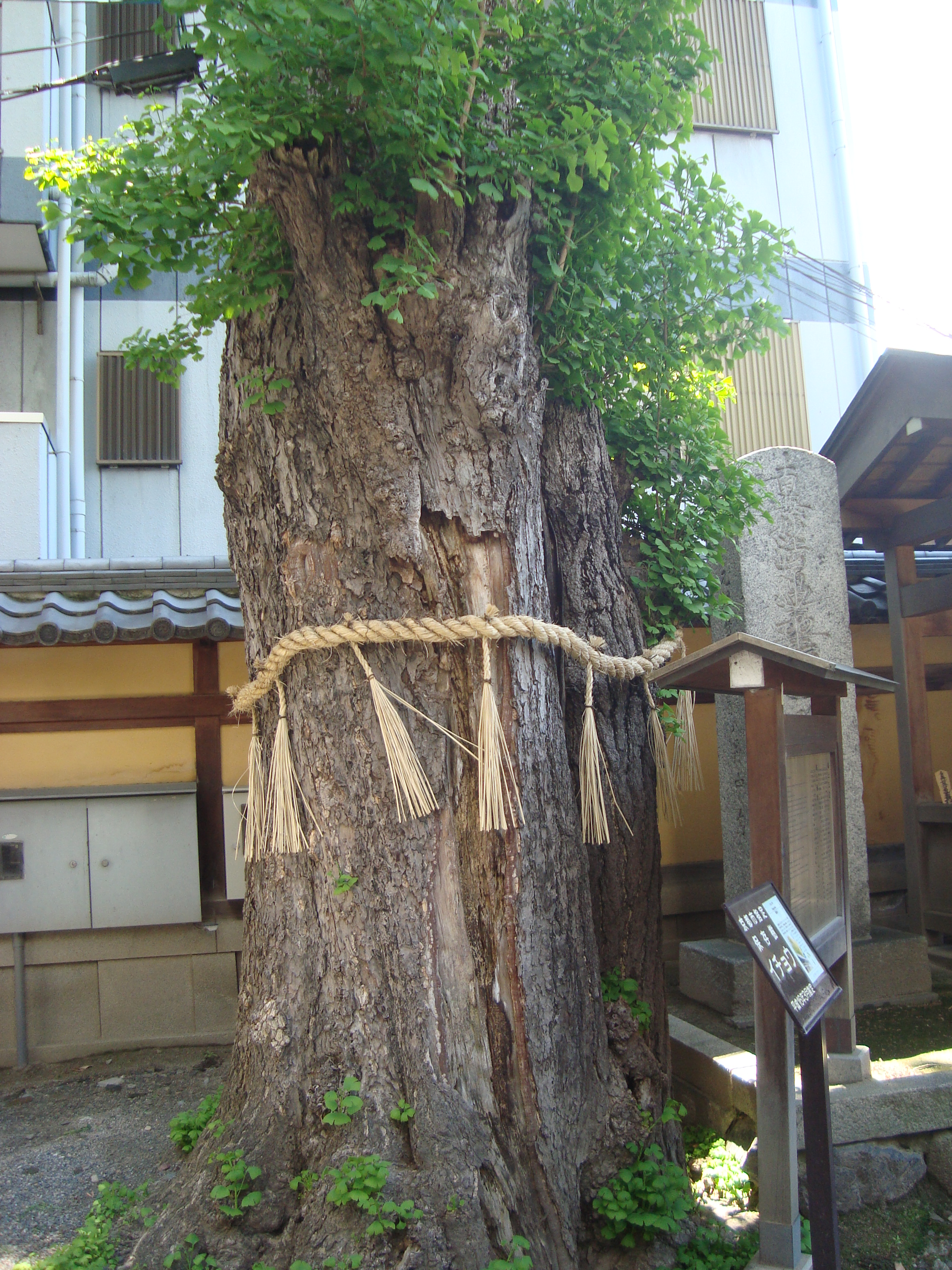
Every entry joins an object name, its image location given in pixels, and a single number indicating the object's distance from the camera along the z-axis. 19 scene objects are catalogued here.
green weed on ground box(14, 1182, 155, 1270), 2.67
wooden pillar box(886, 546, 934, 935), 6.14
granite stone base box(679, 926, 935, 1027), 4.92
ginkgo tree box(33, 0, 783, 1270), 2.47
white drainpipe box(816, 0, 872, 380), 10.49
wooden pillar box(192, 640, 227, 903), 5.39
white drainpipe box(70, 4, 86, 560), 7.54
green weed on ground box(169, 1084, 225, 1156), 3.19
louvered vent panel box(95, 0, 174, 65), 8.42
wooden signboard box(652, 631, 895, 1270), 2.31
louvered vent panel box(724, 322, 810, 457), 10.17
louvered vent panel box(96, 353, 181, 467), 8.07
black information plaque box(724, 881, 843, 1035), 2.18
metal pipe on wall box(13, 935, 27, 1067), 5.01
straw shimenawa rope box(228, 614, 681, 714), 2.70
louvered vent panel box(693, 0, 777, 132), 10.37
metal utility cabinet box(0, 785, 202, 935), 5.06
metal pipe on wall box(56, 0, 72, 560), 7.32
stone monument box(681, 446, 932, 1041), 5.17
